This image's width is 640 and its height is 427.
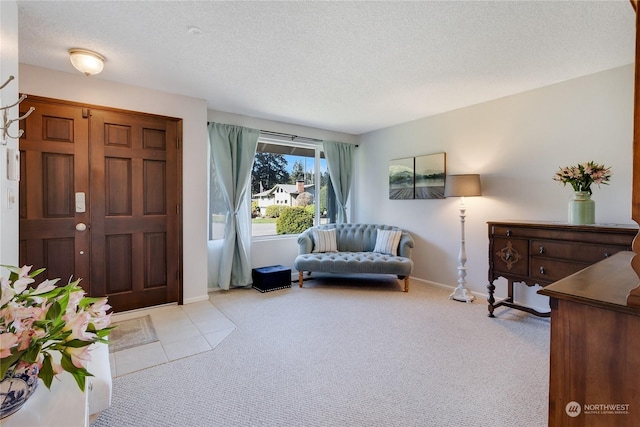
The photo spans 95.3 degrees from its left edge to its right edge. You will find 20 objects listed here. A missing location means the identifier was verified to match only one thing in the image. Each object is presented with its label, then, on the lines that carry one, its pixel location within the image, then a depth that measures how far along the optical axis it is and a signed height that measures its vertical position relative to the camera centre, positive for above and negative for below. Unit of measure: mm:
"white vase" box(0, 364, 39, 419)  808 -515
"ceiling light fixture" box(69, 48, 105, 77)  2404 +1271
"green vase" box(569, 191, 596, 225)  2543 -2
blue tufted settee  3932 -665
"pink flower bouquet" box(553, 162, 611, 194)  2484 +293
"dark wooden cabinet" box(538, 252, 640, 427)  929 -501
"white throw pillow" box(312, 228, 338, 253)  4535 -484
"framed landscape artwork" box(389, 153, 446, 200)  4129 +492
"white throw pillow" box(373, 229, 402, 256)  4309 -483
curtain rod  4430 +1195
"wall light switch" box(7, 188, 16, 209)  1663 +76
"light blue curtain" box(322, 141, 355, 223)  5055 +729
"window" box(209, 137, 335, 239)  4473 +304
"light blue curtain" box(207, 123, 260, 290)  3953 +301
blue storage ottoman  3980 -943
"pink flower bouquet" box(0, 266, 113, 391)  754 -320
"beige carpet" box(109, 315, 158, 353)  2500 -1137
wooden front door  2736 +115
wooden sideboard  2299 -355
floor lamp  3461 +184
